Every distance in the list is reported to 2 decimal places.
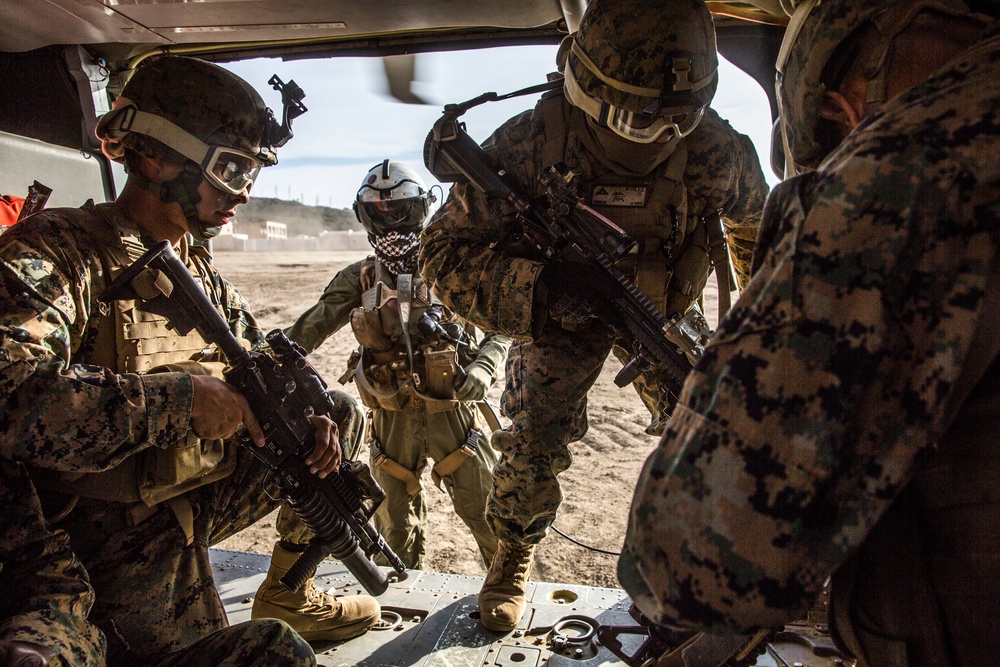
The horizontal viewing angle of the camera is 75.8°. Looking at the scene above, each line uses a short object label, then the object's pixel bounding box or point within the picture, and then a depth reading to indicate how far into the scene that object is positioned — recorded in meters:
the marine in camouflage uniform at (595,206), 2.29
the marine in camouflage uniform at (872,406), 0.77
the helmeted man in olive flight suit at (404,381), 3.54
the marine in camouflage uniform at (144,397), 1.56
